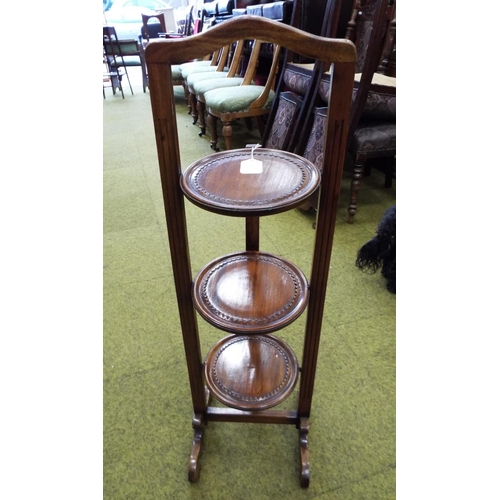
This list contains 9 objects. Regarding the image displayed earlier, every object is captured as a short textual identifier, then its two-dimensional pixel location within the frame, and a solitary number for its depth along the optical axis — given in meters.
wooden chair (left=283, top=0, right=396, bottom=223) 1.49
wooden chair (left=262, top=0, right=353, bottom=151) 1.66
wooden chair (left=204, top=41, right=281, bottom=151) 2.21
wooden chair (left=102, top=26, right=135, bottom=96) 4.42
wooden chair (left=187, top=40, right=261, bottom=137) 2.43
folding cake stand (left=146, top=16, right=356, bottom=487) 0.50
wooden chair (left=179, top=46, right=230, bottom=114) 3.15
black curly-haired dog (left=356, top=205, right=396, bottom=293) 1.44
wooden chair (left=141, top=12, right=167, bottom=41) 4.62
